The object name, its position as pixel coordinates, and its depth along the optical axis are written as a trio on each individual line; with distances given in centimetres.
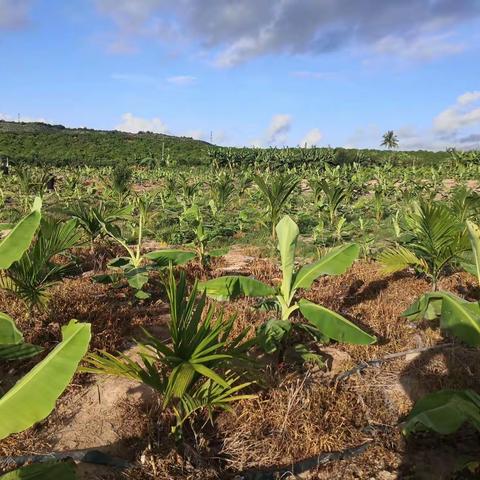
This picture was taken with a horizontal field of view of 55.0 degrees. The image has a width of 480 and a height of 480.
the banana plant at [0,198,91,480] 167
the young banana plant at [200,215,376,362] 333
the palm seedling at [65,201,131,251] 499
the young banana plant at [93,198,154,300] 425
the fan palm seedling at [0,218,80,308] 342
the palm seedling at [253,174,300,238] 680
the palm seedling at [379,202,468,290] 377
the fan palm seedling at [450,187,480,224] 593
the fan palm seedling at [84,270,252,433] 221
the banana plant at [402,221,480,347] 259
